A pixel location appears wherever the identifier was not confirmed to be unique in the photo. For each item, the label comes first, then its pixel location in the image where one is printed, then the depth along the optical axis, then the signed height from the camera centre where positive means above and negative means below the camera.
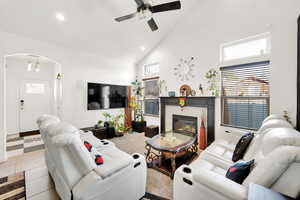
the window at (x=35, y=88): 4.54 +0.40
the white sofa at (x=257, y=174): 0.85 -0.61
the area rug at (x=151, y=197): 1.69 -1.33
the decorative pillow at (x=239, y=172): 1.14 -0.68
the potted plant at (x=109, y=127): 4.09 -0.92
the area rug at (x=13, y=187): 1.71 -1.30
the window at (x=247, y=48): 2.66 +1.17
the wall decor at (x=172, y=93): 4.01 +0.18
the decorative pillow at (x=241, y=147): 1.80 -0.71
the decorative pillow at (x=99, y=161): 1.50 -0.74
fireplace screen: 3.63 -0.75
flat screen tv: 4.11 +0.10
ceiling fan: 2.16 +1.61
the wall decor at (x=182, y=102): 3.74 -0.10
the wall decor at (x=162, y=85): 4.37 +0.49
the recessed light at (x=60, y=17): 2.75 +1.82
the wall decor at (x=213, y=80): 3.20 +0.48
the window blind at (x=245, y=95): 2.65 +0.09
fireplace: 3.23 -0.31
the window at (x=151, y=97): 4.74 +0.07
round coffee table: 2.14 -0.90
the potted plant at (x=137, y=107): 4.79 -0.34
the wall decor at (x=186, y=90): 3.67 +0.25
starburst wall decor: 3.66 +0.90
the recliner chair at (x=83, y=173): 1.16 -0.76
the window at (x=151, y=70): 4.77 +1.15
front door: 4.46 -0.11
